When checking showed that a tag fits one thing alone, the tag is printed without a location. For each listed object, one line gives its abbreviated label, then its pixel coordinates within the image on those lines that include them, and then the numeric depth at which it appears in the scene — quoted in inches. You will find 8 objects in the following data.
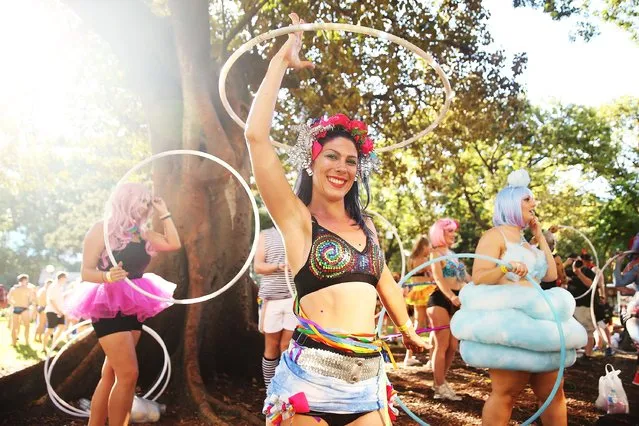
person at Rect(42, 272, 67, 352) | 492.9
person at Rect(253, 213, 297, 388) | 256.2
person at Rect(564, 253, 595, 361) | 432.1
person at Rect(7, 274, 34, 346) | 587.8
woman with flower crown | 99.4
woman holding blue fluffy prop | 162.7
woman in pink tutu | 177.6
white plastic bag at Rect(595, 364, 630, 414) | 241.9
